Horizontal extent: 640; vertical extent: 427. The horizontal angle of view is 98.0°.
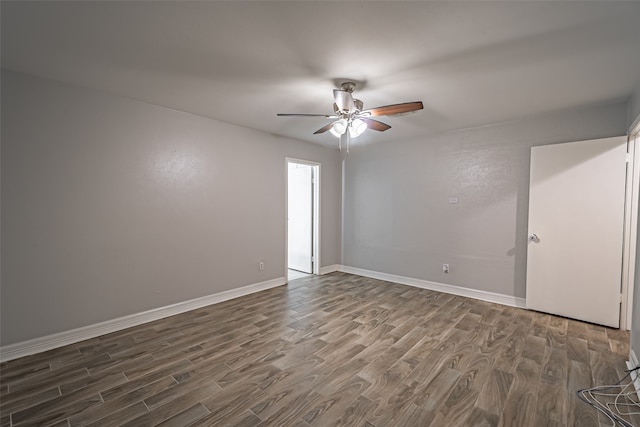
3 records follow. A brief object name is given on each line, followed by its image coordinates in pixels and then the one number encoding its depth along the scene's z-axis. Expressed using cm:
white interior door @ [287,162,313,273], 530
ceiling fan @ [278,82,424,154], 243
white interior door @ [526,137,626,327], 300
